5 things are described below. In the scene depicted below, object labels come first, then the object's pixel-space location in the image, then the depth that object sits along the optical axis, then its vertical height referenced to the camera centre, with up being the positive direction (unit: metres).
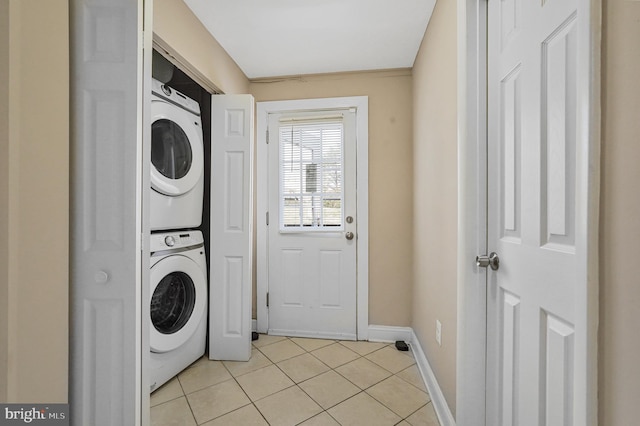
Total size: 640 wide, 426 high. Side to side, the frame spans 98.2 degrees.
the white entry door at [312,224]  2.55 -0.10
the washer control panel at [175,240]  1.69 -0.18
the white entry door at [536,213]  0.69 +0.00
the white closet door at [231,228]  2.11 -0.12
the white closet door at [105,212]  1.00 +0.00
